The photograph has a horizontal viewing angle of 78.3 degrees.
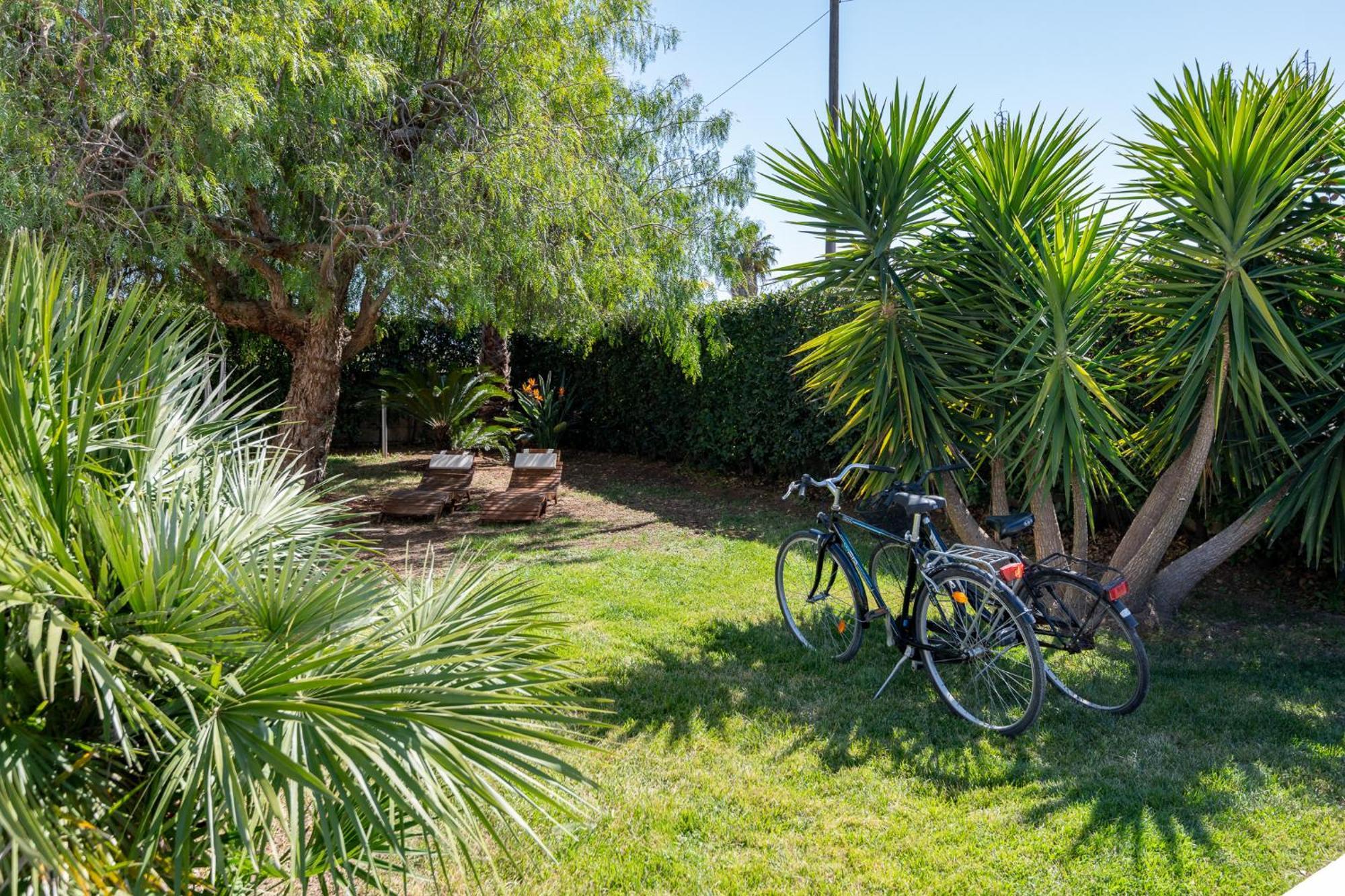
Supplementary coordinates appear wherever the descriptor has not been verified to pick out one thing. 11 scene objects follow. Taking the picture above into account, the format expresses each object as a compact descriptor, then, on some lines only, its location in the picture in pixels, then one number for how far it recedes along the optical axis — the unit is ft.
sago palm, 39.27
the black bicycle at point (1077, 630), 11.92
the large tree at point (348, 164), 16.61
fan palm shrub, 4.50
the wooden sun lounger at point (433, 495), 26.02
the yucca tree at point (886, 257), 16.15
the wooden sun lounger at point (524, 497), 26.23
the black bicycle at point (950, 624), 11.68
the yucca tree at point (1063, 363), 14.49
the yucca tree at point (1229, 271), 13.58
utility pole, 33.32
